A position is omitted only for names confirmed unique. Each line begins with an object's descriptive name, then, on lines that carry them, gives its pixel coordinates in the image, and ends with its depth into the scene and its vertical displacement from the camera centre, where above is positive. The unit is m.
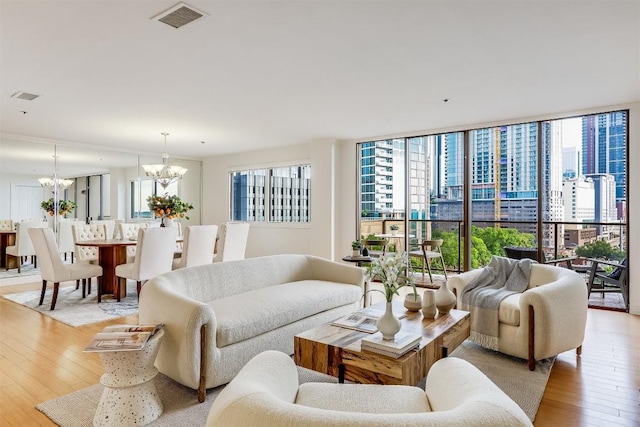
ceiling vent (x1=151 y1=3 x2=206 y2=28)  2.49 +1.29
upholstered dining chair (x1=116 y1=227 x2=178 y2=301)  4.63 -0.51
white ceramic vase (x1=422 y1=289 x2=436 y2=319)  2.79 -0.67
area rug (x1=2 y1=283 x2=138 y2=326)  4.25 -1.13
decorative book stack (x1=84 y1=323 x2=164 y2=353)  2.06 -0.70
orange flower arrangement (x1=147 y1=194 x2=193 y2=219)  5.68 +0.09
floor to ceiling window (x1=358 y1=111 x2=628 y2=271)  5.02 +0.36
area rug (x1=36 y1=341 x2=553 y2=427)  2.19 -1.14
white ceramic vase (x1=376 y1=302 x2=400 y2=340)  2.19 -0.63
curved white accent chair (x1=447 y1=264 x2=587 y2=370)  2.79 -0.79
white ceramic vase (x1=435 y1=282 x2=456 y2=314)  2.87 -0.65
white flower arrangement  2.23 -0.34
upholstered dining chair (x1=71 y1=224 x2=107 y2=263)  5.69 -0.36
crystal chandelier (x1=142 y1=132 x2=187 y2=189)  6.37 +0.67
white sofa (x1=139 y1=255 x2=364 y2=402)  2.33 -0.69
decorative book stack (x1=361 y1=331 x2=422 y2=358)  2.05 -0.71
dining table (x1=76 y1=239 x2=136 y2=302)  5.12 -0.68
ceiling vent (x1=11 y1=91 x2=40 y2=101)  4.18 +1.27
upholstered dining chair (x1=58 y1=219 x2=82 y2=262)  6.67 -0.44
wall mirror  6.41 +0.59
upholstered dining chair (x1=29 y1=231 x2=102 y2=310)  4.61 -0.60
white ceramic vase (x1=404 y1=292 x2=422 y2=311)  2.94 -0.68
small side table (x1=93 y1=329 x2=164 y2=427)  2.10 -0.98
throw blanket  3.10 -0.67
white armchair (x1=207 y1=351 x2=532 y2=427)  0.90 -0.53
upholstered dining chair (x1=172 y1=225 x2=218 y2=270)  4.83 -0.42
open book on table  2.54 -0.74
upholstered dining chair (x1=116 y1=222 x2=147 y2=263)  5.85 -0.32
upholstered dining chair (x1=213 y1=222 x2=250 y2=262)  5.23 -0.40
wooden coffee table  2.04 -0.79
